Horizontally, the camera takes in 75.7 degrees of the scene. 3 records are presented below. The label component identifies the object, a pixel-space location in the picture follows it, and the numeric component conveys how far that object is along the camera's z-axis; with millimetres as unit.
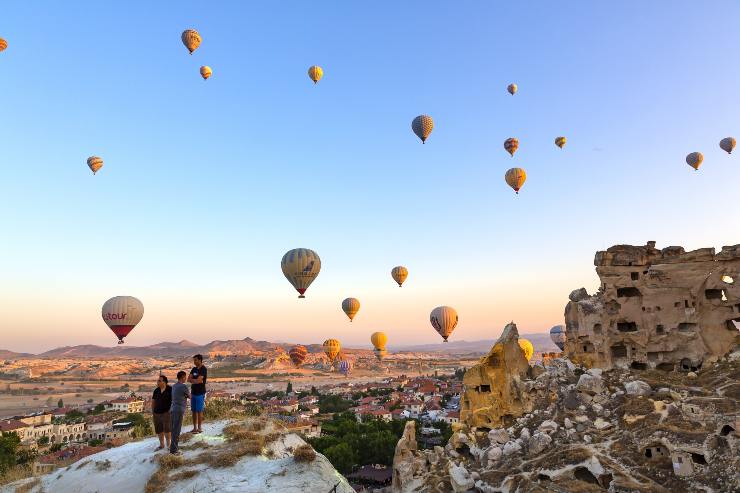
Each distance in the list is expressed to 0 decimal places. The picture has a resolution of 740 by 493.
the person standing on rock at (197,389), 10289
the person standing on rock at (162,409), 9805
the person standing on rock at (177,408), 9539
